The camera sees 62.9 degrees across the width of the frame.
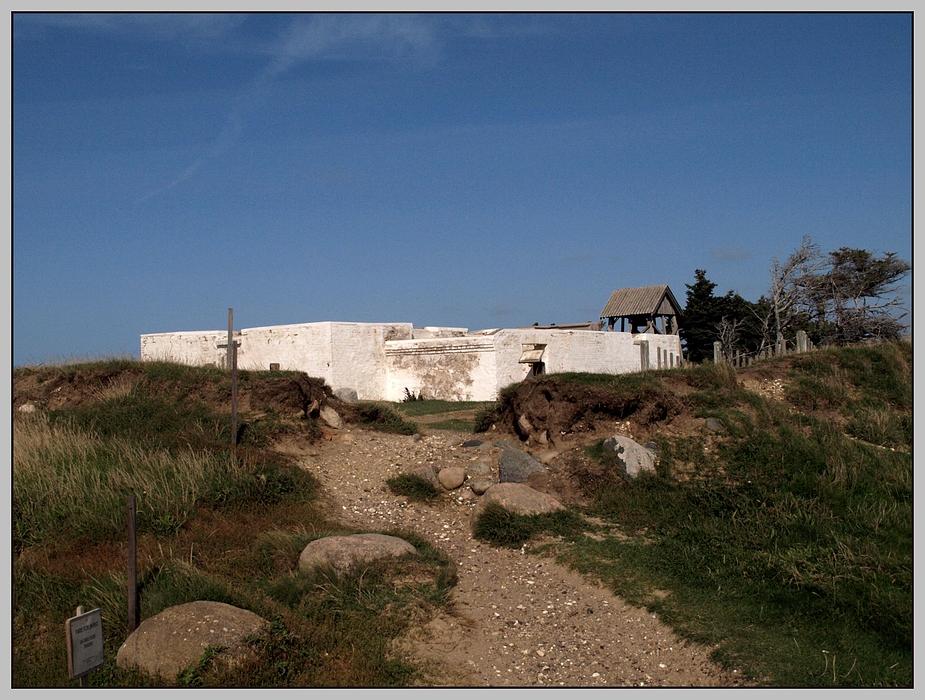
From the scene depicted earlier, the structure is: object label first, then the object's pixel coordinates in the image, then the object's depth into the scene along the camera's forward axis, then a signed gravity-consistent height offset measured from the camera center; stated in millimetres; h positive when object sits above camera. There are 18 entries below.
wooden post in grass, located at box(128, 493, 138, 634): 5723 -1723
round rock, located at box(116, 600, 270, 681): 5398 -2097
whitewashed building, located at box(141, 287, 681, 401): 21969 -213
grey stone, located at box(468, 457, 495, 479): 10617 -1721
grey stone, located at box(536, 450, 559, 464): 10732 -1574
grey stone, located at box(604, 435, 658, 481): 9703 -1453
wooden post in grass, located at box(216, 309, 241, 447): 10445 -535
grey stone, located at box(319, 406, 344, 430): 13141 -1208
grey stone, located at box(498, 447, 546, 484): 10109 -1622
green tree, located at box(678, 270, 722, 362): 33562 +1087
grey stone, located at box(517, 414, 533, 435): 11930 -1239
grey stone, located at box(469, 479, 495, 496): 9961 -1838
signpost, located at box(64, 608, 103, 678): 4520 -1787
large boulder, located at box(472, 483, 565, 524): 8805 -1819
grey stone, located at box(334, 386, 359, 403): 21369 -1310
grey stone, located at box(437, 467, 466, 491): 10328 -1794
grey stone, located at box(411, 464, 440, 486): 10453 -1751
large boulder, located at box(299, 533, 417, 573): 7023 -1935
